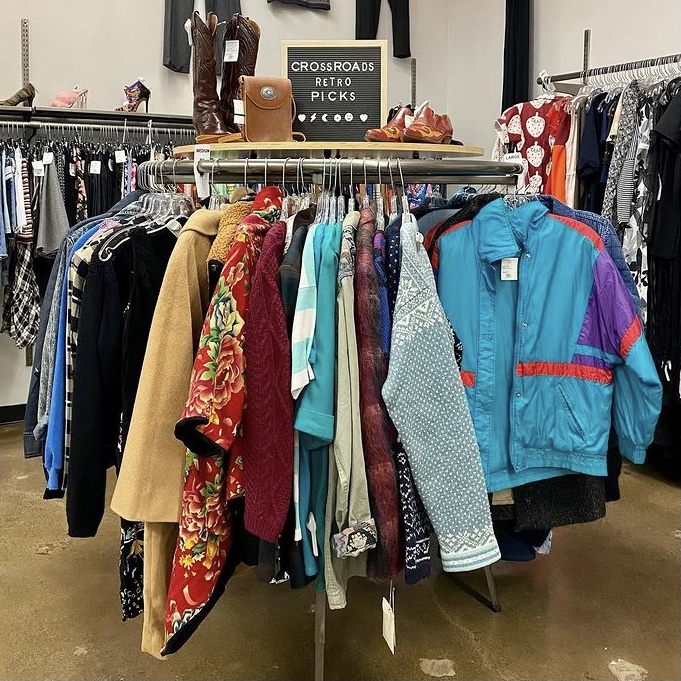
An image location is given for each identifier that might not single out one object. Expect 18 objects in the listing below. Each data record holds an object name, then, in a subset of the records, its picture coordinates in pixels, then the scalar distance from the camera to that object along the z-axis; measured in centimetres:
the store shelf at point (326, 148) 197
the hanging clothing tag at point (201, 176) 183
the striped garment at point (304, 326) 149
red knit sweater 149
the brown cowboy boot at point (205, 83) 218
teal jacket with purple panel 166
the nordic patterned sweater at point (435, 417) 150
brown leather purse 208
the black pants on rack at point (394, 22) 544
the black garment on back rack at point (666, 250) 310
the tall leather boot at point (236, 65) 228
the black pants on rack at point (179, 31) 477
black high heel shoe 441
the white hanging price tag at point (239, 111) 215
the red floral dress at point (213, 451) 148
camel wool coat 159
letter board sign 228
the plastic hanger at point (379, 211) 171
